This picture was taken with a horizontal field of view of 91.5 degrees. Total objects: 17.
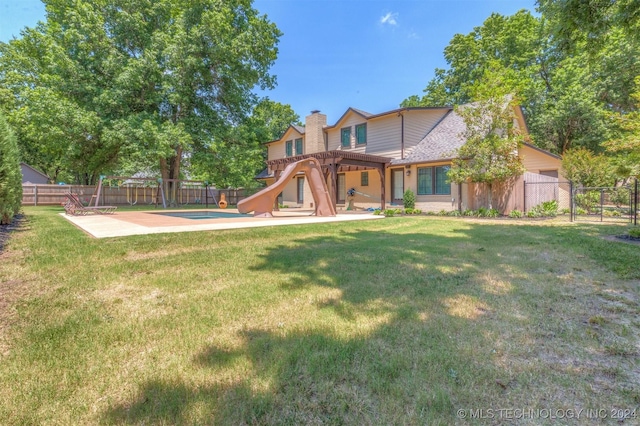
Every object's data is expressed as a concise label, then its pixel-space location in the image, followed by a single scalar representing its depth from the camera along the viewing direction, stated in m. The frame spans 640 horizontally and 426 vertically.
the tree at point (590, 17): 6.27
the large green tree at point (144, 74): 18.08
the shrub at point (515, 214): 13.11
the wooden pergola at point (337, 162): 15.19
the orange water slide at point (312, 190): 13.49
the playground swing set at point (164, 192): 21.95
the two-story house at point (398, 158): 15.34
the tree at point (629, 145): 7.84
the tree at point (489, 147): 13.47
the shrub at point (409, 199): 16.47
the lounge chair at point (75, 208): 13.49
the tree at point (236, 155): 20.08
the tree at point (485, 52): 26.42
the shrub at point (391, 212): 14.85
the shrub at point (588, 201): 15.09
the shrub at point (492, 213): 13.68
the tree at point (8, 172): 7.10
